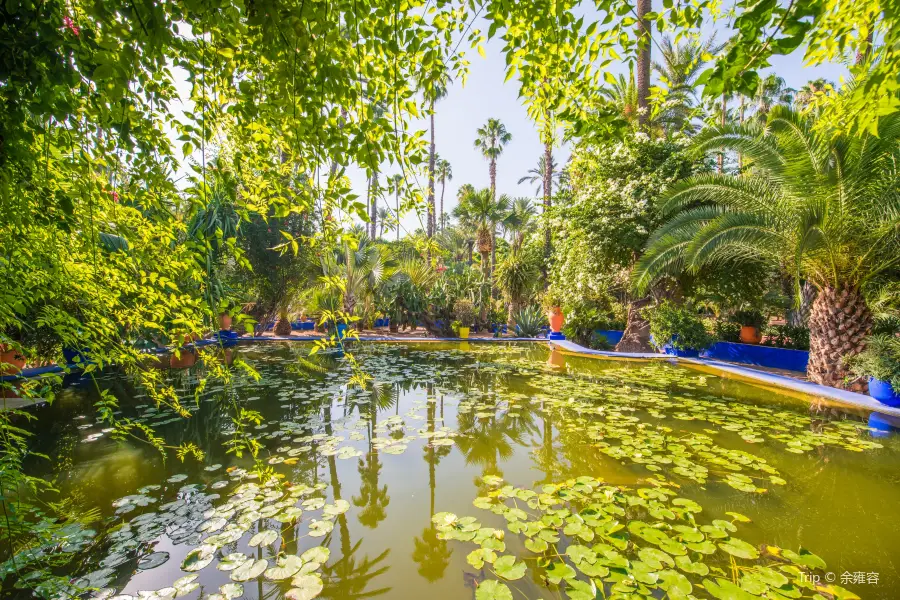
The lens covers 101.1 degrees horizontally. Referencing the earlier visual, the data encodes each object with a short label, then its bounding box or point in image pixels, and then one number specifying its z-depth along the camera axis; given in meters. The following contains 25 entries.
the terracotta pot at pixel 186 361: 8.05
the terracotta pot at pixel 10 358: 4.93
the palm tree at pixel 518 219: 27.35
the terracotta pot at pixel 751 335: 10.03
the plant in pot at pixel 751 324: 10.04
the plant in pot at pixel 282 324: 14.07
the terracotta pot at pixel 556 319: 13.98
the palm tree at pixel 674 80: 13.81
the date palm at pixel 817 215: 5.32
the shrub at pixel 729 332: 10.17
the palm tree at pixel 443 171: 37.55
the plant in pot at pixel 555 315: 13.47
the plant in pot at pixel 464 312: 15.68
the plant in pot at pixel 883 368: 4.82
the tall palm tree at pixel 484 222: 18.58
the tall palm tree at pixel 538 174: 30.15
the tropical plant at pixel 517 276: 15.57
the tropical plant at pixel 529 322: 15.14
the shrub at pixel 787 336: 8.67
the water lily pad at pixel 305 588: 1.92
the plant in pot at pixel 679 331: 9.16
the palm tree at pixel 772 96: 21.95
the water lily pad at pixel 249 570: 2.02
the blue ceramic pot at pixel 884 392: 4.83
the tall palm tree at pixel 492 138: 29.66
